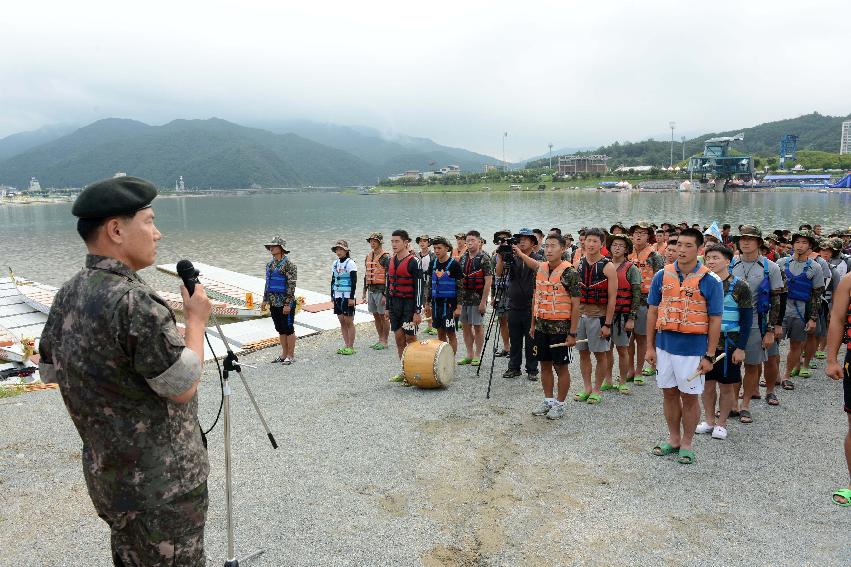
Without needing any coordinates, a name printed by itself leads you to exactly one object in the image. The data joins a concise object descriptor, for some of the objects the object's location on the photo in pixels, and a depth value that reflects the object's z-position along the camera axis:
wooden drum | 8.01
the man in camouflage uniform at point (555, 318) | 6.75
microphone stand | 3.62
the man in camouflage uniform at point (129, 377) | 2.17
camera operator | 8.67
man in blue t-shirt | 5.49
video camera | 7.74
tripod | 8.56
